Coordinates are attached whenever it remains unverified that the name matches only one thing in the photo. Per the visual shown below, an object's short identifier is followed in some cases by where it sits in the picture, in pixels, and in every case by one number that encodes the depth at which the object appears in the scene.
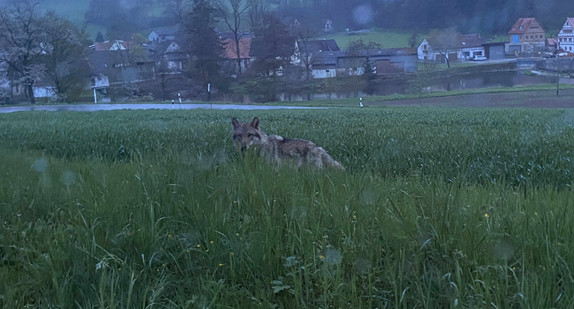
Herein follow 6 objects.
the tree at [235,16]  70.89
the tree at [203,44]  63.19
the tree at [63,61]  57.03
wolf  7.91
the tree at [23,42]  56.28
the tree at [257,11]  69.34
